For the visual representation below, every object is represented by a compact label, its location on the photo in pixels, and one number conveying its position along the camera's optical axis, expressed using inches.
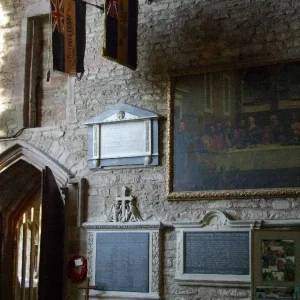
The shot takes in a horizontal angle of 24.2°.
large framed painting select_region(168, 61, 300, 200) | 297.9
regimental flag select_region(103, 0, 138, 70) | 307.1
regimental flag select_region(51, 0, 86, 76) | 319.3
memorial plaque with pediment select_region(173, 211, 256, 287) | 297.7
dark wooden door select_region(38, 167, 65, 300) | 332.5
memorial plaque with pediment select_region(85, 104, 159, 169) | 325.4
